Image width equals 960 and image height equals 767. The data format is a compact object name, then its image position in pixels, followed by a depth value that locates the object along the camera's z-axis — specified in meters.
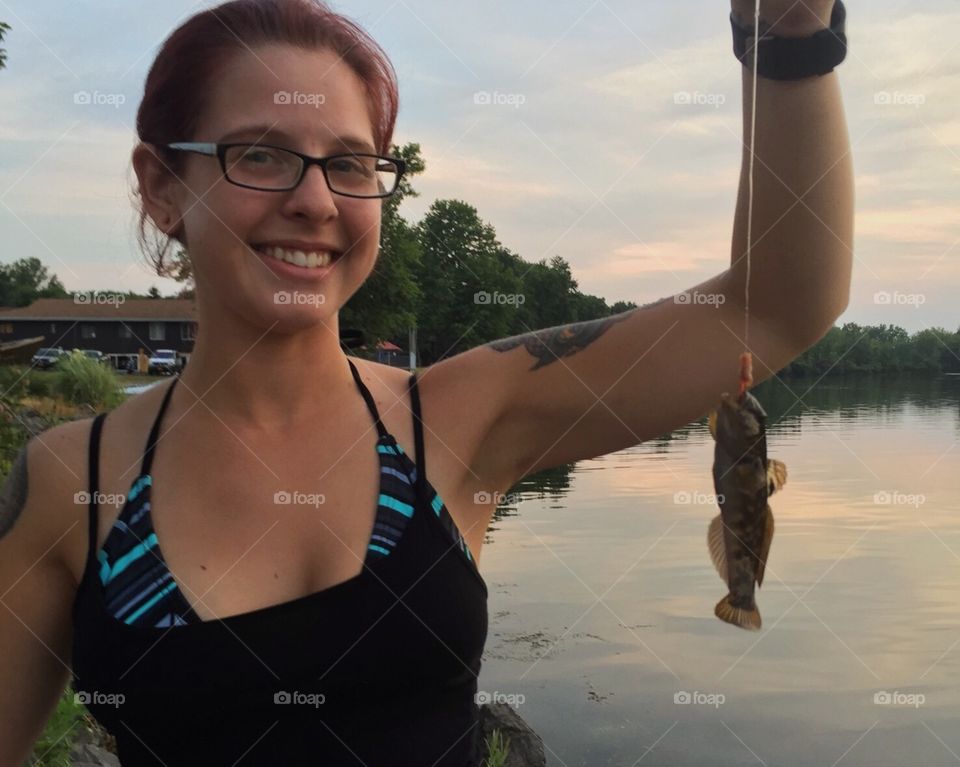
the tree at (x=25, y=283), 58.30
